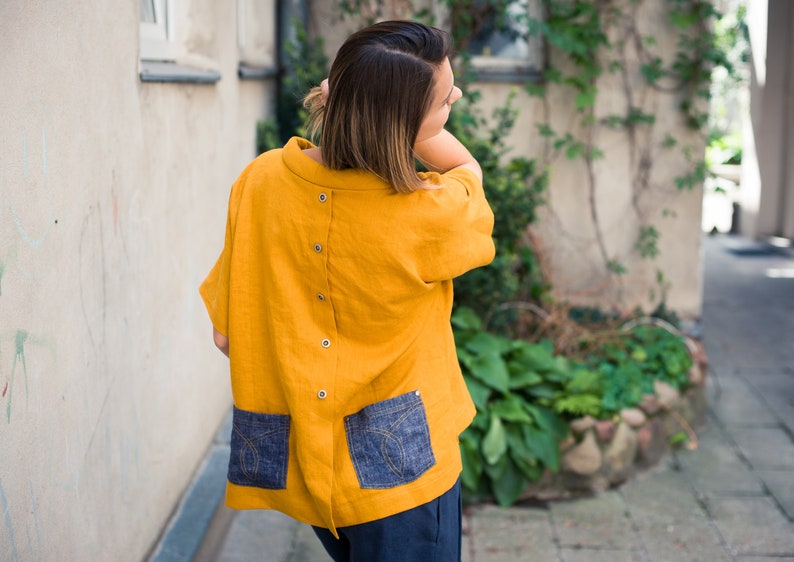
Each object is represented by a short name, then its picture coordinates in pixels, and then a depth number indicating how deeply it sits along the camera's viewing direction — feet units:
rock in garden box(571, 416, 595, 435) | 13.17
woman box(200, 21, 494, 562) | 5.15
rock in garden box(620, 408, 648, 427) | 13.66
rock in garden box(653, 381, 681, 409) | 14.48
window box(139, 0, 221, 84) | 9.64
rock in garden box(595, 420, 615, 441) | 13.24
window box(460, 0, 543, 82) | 18.20
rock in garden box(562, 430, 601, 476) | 13.12
